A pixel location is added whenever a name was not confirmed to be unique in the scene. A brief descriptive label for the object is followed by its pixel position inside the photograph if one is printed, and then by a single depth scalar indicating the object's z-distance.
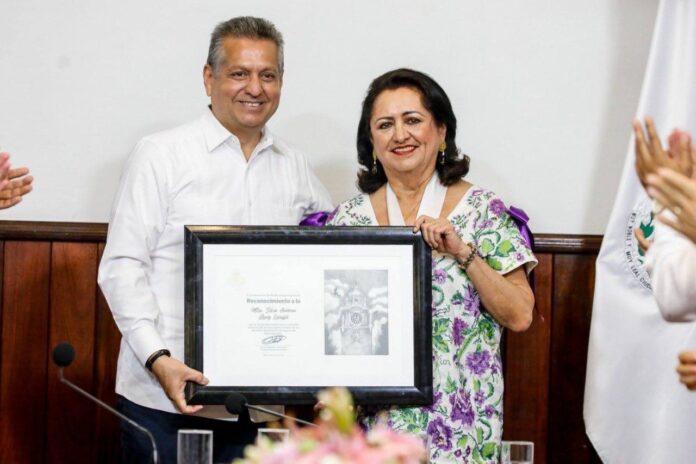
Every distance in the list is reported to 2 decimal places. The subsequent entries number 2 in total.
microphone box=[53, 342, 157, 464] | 3.11
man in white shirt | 3.67
